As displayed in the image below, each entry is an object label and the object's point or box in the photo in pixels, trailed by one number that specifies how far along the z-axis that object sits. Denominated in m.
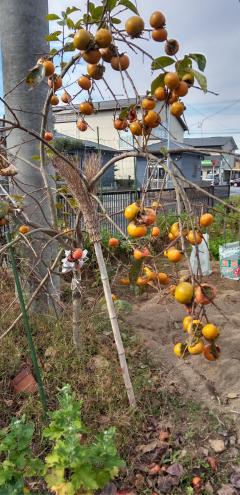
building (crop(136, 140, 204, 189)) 26.78
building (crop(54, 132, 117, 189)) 14.89
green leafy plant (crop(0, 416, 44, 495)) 1.20
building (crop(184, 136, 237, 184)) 36.30
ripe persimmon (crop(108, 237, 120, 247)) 2.37
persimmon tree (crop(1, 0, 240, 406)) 1.13
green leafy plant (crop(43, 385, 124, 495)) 1.22
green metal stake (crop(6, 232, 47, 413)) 1.82
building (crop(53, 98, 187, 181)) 23.40
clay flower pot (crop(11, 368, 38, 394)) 2.08
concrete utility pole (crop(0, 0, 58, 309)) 2.38
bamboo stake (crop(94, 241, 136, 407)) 1.82
